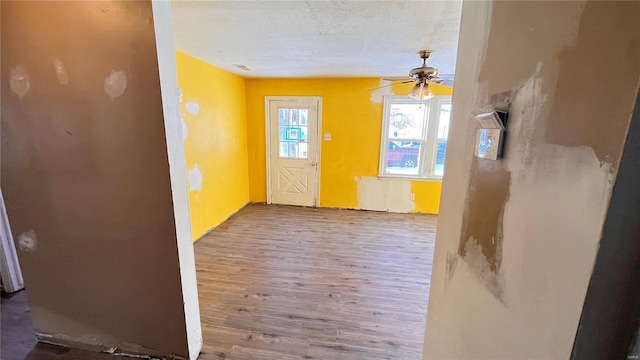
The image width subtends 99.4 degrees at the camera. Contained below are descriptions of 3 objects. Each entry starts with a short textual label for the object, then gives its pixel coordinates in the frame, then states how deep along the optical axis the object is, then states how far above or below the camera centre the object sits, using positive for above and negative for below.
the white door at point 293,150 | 4.63 -0.33
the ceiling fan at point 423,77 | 2.56 +0.55
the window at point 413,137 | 4.29 -0.05
